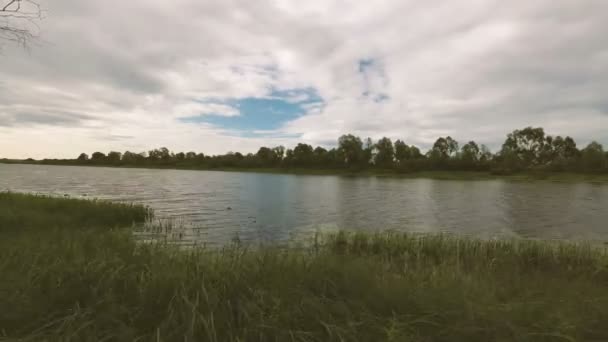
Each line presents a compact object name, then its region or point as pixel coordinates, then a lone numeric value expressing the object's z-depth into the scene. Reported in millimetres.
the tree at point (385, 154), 134875
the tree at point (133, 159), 194125
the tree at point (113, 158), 197250
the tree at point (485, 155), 125150
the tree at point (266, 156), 152375
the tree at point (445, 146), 140838
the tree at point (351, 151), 134250
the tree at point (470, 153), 120500
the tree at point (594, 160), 95375
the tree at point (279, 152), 153125
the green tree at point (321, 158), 137250
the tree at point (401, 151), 137000
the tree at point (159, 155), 191850
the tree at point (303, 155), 142000
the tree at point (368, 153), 134850
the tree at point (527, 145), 124125
